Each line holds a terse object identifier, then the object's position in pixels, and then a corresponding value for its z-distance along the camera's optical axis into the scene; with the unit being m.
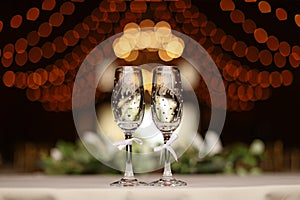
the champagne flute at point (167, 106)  1.44
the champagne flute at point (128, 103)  1.44
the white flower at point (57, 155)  1.87
